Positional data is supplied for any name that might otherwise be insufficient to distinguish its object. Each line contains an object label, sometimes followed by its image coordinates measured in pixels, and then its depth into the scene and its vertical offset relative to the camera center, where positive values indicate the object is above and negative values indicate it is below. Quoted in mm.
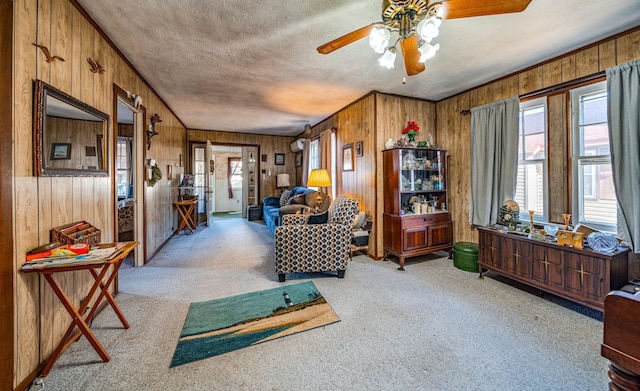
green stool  3180 -847
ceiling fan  1371 +1075
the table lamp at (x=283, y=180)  7200 +431
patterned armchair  2869 -626
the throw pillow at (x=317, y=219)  3045 -311
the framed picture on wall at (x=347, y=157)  4398 +693
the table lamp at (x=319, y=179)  4582 +292
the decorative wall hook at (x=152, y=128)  3568 +1018
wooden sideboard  2035 -702
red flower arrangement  3616 +1001
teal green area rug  1786 -1090
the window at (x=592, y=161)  2404 +326
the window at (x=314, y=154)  5707 +1010
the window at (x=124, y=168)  5168 +583
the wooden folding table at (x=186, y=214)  5336 -442
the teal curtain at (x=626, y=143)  2105 +451
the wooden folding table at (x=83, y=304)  1419 -701
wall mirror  1510 +448
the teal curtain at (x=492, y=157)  3049 +480
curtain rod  2381 +1162
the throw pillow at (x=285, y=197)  6074 -65
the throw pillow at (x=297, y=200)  5531 -128
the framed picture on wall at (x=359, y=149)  4066 +771
